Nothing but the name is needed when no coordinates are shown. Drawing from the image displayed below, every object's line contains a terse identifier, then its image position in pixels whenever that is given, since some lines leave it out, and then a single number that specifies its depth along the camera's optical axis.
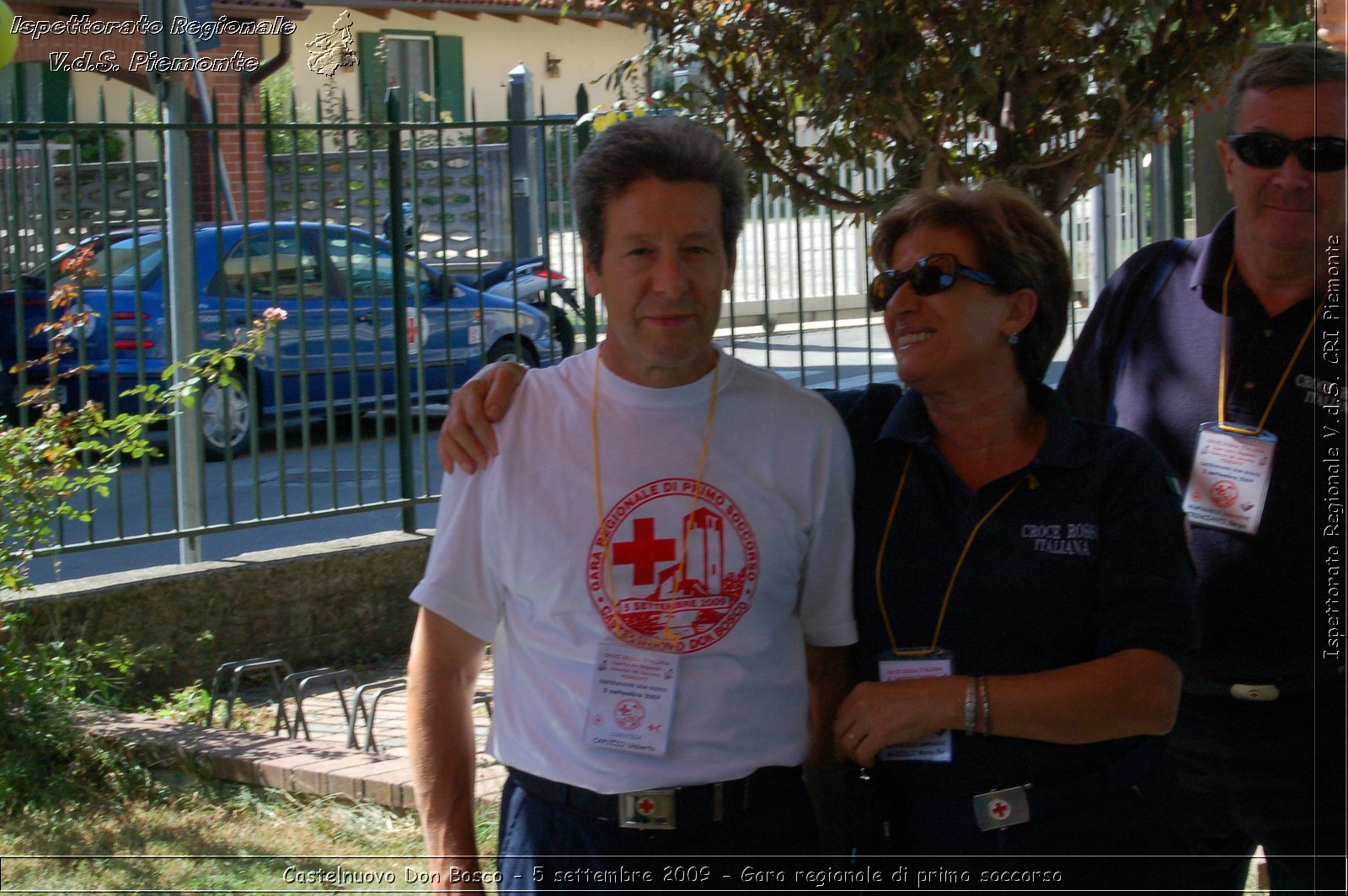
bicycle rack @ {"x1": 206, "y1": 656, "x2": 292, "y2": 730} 5.41
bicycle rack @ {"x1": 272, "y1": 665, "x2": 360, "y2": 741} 5.34
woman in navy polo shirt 2.21
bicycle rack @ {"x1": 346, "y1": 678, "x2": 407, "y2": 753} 5.00
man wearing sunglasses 2.55
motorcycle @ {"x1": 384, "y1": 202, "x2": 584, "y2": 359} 6.84
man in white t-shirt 2.23
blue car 6.06
